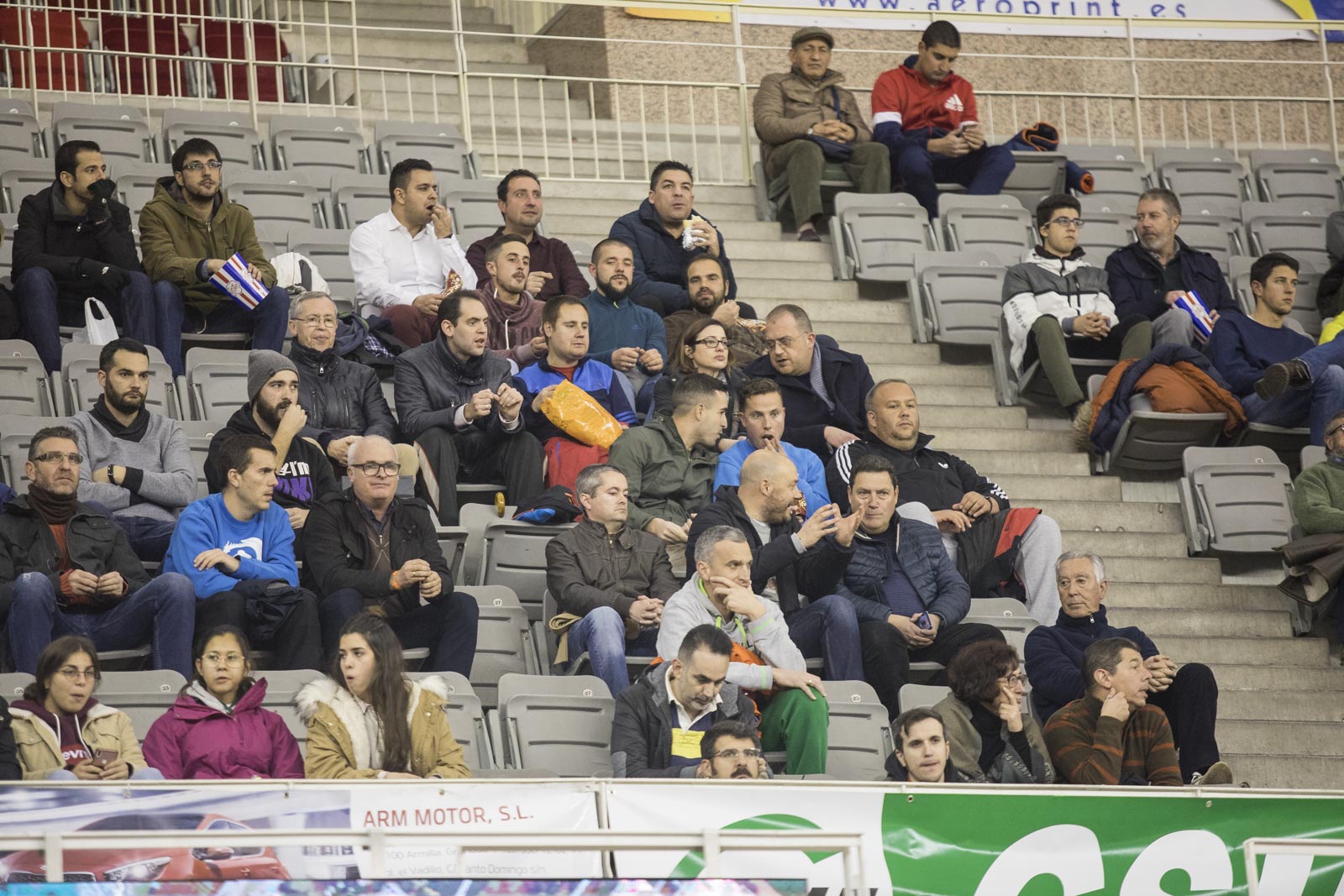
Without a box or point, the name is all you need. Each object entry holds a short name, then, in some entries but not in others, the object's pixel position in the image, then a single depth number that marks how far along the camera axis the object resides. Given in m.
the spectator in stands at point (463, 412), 14.95
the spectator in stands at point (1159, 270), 18.73
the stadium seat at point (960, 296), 18.87
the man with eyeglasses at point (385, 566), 13.09
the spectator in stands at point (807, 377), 16.48
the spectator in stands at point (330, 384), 15.36
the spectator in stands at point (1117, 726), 12.95
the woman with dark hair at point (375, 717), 11.66
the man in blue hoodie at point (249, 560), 12.92
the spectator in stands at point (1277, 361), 16.98
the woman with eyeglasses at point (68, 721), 11.39
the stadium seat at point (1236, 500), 16.66
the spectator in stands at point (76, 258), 15.98
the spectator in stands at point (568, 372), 15.80
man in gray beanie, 14.30
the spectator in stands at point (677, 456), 14.91
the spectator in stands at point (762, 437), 15.03
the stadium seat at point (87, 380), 15.30
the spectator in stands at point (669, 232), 18.36
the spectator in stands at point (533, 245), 18.02
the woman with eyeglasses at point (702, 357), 16.12
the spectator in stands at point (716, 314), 17.44
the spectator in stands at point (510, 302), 17.00
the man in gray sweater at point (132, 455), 13.92
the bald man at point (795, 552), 13.59
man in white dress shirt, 17.09
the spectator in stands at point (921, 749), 12.02
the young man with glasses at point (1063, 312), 17.80
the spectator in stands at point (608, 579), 13.12
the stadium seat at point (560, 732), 12.56
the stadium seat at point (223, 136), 19.50
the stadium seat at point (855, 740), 12.99
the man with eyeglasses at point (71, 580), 12.45
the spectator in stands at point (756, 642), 12.56
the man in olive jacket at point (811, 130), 20.41
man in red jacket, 20.86
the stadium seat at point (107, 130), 19.14
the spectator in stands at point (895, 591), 13.74
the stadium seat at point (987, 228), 20.06
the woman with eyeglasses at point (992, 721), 12.69
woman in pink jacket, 11.58
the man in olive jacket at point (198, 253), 16.37
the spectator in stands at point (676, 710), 12.11
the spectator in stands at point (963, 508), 15.14
